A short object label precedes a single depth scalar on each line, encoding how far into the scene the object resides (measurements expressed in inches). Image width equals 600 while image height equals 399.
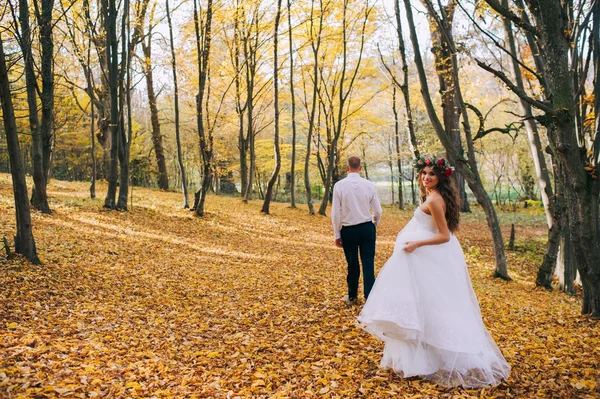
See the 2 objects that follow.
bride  139.3
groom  221.5
